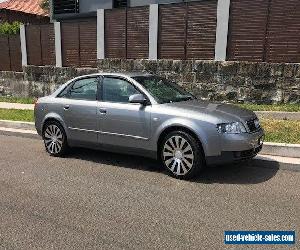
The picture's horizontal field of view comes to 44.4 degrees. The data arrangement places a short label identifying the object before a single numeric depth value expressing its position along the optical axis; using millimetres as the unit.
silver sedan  5602
